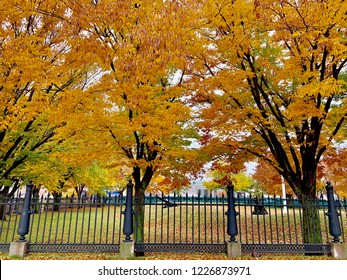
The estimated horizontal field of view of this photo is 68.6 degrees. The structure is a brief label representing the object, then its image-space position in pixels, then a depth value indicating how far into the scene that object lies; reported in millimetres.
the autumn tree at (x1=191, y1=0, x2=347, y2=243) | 7188
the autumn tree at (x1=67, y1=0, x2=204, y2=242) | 4691
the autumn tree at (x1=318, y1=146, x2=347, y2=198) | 10727
